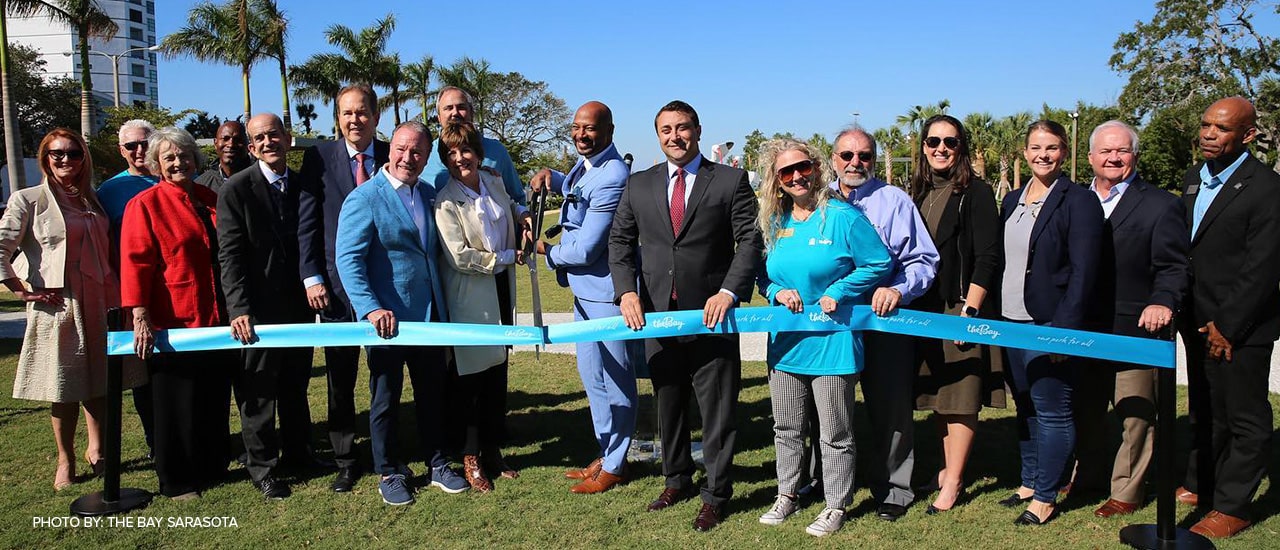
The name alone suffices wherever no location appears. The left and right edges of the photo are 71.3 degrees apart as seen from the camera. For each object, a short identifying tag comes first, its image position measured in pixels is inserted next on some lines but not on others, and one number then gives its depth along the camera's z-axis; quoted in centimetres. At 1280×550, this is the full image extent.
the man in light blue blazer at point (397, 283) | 484
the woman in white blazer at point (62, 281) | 529
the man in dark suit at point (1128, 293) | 437
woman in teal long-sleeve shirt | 430
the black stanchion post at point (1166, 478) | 412
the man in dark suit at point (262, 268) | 506
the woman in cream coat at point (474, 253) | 508
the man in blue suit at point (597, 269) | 517
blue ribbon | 423
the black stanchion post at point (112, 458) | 492
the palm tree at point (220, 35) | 4197
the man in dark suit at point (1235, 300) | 441
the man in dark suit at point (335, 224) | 518
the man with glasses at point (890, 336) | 450
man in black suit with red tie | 459
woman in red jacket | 502
